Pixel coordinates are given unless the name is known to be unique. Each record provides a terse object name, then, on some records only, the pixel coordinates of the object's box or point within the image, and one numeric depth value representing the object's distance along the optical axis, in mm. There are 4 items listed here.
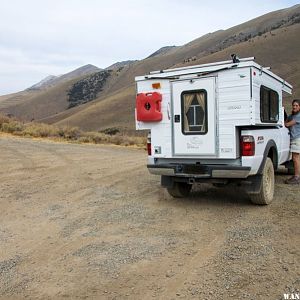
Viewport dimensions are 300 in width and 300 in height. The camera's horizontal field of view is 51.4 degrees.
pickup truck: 5381
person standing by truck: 7184
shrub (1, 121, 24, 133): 19661
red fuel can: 5906
